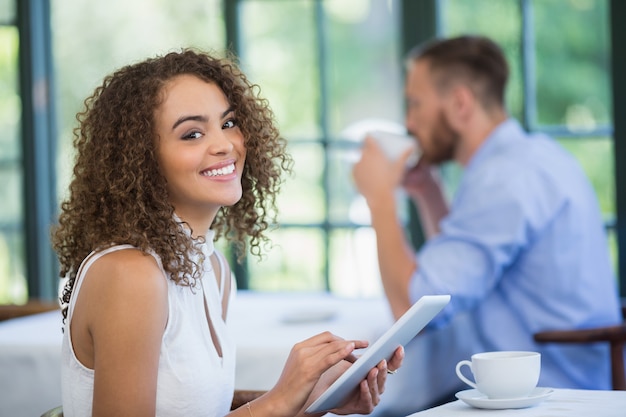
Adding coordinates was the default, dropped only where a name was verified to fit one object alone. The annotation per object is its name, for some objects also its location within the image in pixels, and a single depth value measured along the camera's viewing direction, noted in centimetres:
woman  309
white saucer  303
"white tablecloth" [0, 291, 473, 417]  386
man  427
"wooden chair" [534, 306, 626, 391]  410
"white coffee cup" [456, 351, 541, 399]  303
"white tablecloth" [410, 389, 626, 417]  299
